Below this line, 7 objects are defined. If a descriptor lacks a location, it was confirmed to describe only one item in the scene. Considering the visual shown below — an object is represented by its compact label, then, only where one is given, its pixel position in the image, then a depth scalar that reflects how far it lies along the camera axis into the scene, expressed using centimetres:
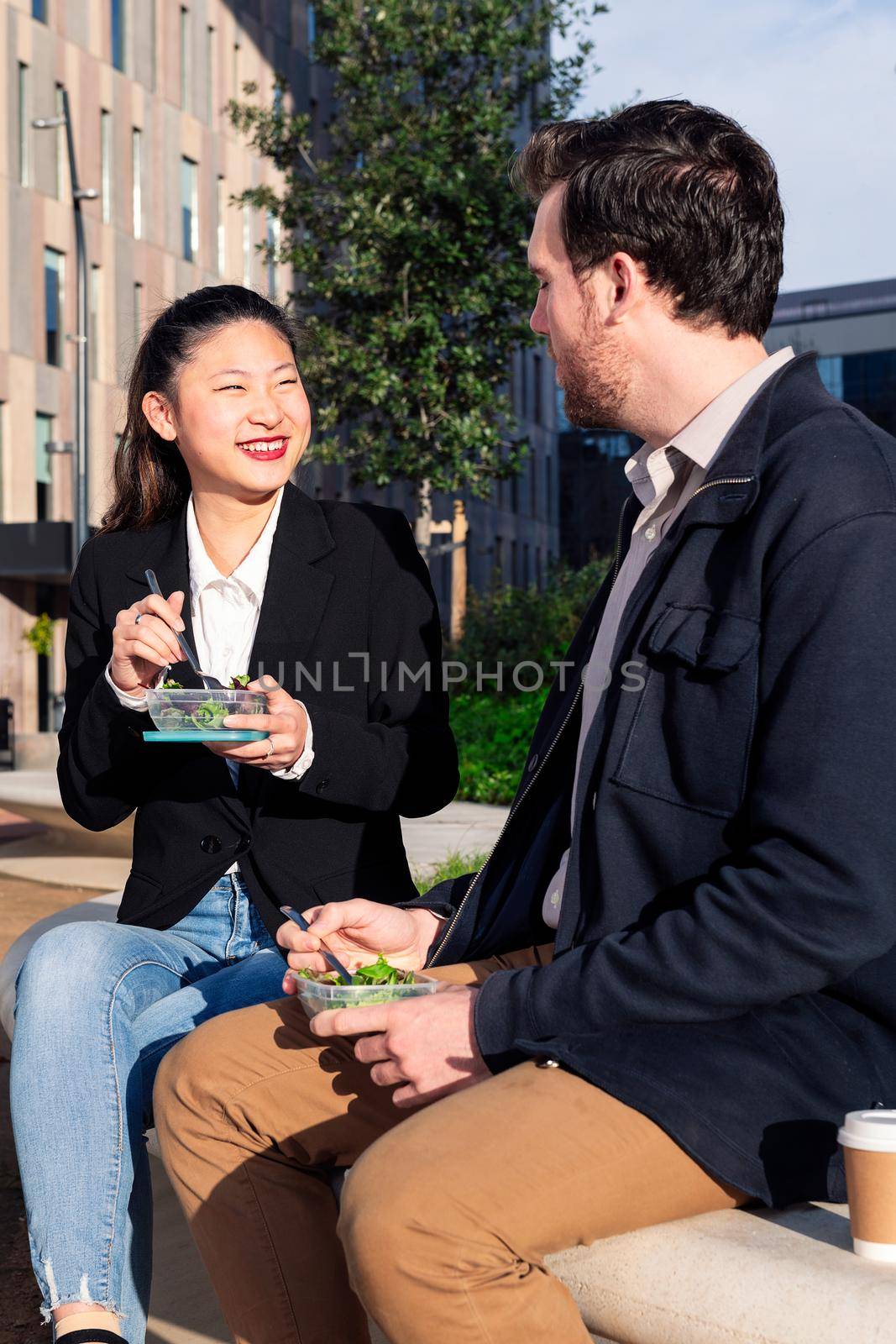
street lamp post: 2102
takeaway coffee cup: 166
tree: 1811
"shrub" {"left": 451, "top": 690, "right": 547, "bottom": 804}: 1184
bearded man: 182
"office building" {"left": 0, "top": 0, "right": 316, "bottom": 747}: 2736
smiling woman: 258
